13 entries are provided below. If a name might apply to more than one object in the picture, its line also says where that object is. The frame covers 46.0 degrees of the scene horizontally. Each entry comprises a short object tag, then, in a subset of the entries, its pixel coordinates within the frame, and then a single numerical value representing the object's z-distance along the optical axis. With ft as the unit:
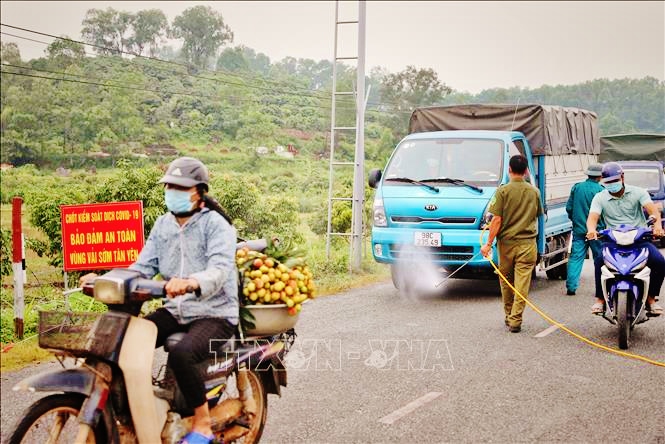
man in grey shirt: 27.63
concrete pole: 45.91
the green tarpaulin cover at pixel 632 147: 77.46
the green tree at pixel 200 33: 177.47
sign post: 26.68
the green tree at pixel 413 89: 170.03
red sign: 29.43
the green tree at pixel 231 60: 181.98
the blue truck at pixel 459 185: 36.29
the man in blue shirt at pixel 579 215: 38.09
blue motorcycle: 27.04
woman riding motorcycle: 13.42
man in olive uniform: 29.81
